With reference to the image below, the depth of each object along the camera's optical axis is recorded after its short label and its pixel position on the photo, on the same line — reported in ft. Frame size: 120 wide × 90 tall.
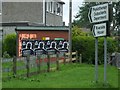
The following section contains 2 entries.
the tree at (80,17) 289.04
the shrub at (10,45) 112.40
